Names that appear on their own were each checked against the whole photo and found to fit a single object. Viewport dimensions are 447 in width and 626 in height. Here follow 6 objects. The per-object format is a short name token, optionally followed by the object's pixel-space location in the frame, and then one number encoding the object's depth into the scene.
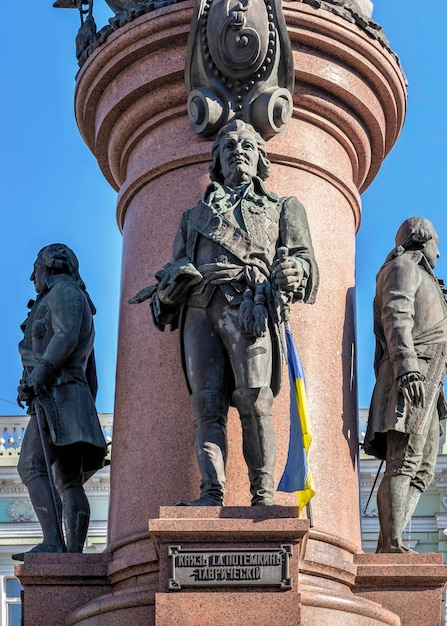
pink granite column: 10.84
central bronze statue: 10.11
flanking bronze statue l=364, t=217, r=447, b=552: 11.12
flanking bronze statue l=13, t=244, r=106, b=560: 11.27
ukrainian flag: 9.95
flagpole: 10.03
